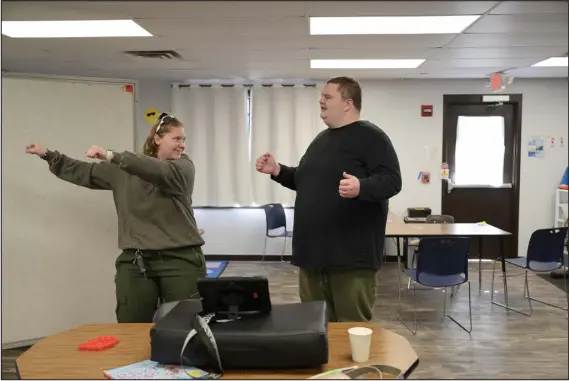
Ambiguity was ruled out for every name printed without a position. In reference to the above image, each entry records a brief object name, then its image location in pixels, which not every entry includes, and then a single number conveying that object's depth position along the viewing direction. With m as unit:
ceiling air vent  4.57
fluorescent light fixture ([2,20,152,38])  3.44
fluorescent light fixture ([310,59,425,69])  5.08
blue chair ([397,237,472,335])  3.74
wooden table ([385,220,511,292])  4.43
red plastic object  1.51
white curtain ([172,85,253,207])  6.54
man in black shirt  1.94
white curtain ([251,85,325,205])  6.50
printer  6.29
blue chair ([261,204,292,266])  6.07
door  6.49
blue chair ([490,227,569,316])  3.95
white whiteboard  3.12
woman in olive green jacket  2.27
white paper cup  1.41
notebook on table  1.30
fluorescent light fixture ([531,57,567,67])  4.80
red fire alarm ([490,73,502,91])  5.50
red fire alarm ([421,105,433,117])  6.49
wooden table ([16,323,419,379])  1.35
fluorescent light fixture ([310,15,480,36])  3.35
